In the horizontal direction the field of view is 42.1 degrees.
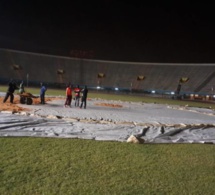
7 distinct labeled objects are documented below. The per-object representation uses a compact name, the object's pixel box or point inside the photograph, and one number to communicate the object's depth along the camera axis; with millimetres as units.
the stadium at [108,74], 57969
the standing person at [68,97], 22022
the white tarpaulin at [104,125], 10750
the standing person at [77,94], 23267
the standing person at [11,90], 21172
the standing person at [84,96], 21906
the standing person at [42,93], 21883
